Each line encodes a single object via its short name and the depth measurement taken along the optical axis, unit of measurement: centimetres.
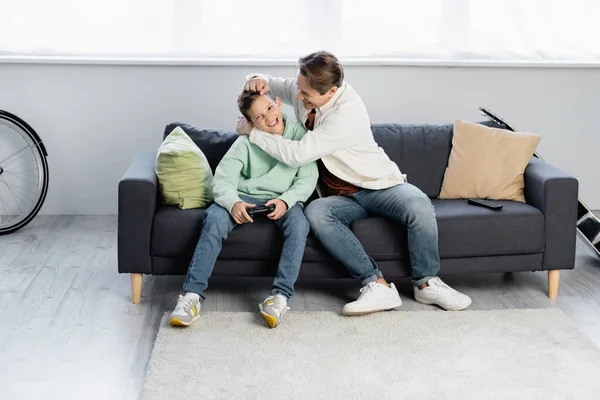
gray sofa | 359
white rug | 288
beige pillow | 395
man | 356
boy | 346
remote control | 373
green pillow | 369
